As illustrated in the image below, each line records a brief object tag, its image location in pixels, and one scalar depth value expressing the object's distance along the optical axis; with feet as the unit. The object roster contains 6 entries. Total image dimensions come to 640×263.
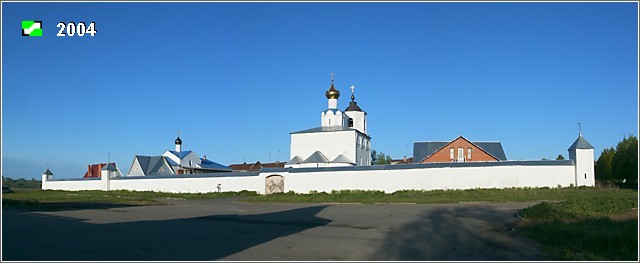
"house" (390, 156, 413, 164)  304.69
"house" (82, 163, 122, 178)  274.85
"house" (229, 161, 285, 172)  278.79
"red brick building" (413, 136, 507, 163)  180.65
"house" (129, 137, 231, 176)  207.00
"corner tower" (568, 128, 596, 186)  115.85
